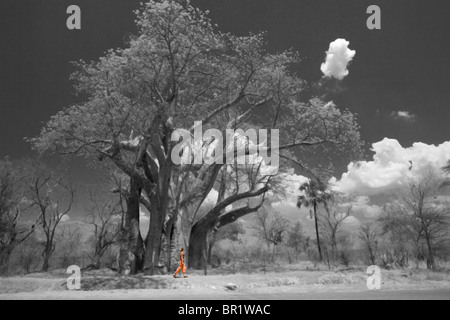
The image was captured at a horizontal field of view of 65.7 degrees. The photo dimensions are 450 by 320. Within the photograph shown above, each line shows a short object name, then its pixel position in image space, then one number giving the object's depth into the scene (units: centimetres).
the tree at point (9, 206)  2698
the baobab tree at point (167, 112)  1440
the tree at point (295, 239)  6038
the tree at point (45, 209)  3088
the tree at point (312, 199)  3829
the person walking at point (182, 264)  1385
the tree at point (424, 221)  2762
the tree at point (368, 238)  3807
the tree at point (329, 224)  3693
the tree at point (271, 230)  4688
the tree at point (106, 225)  3303
